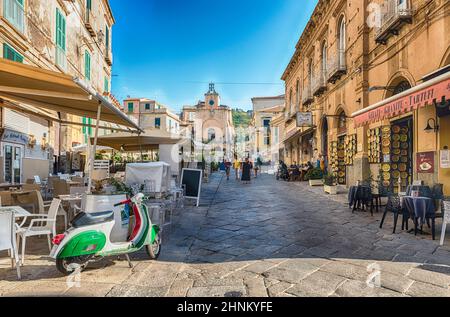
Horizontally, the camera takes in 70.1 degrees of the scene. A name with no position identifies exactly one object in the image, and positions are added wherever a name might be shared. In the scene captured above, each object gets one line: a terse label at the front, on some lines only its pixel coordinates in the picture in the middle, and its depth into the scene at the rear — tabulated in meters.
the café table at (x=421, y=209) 5.27
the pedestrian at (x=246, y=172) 18.16
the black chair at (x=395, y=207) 5.70
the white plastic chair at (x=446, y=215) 4.70
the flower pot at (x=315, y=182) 14.99
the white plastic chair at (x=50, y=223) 4.01
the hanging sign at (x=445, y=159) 7.24
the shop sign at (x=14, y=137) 9.59
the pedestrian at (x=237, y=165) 21.39
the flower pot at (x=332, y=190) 11.64
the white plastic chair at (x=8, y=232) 3.41
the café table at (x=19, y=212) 3.63
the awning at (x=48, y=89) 3.81
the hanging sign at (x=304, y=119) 17.34
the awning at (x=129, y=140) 9.75
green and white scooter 3.28
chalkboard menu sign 8.95
